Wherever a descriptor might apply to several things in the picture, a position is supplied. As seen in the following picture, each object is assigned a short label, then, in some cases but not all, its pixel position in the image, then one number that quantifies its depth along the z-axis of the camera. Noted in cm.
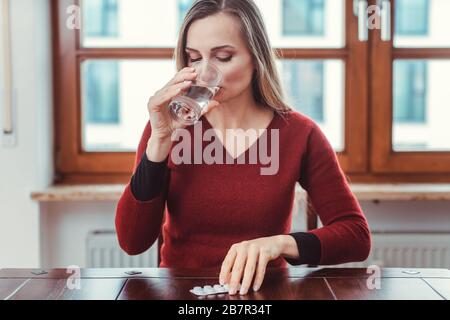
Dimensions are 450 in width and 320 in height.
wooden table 105
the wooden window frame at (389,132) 239
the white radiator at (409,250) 233
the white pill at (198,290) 105
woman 138
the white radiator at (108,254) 234
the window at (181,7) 243
